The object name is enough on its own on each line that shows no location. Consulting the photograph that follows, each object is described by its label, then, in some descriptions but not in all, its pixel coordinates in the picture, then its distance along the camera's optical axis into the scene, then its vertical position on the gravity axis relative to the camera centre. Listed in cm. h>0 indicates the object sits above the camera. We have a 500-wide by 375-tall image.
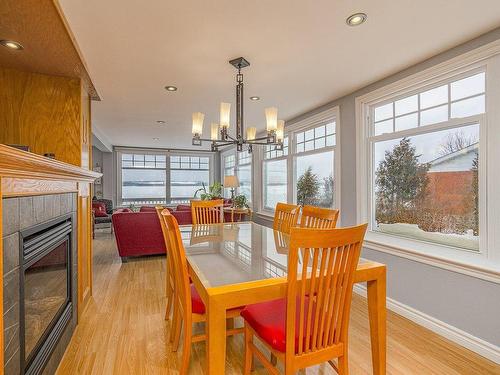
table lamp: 587 +12
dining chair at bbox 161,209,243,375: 157 -70
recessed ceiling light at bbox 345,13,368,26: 176 +114
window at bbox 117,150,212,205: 841 +37
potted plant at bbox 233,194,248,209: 557 -31
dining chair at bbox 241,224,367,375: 116 -56
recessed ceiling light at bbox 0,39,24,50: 175 +97
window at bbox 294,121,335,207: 378 +33
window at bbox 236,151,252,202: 653 +37
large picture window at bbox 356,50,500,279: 200 +20
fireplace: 137 -65
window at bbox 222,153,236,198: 787 +67
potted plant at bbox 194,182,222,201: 707 -16
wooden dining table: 115 -47
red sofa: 415 -73
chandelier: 227 +55
